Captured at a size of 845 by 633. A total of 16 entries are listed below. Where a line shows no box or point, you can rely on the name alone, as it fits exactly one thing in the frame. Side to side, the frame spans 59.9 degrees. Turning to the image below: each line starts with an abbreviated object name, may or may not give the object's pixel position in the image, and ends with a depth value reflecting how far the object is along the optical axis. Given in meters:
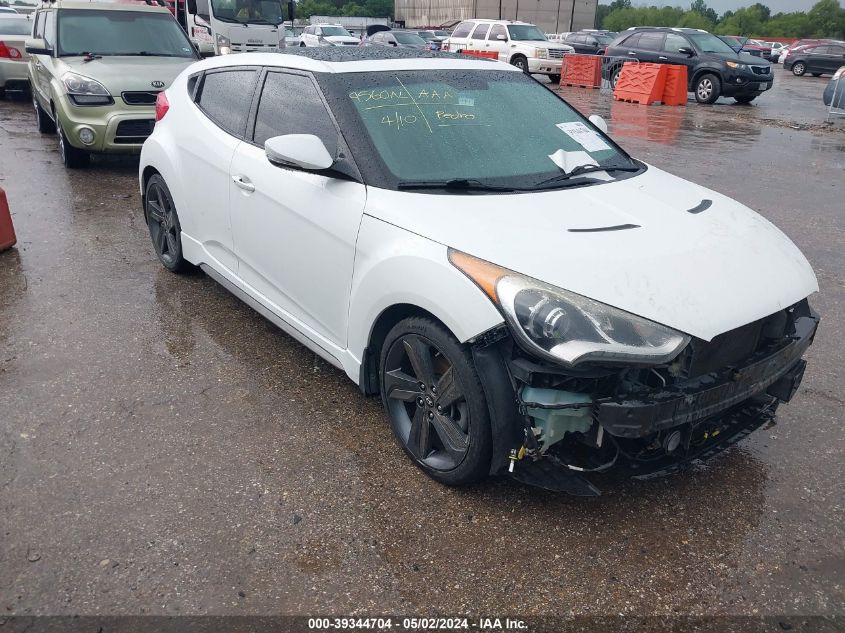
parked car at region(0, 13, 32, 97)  14.03
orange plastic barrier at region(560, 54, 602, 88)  22.03
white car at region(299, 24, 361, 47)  31.69
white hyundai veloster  2.59
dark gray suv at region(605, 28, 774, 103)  18.42
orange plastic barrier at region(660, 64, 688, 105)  18.11
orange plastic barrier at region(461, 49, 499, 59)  23.23
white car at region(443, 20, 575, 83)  22.59
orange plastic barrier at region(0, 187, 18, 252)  5.76
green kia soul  8.20
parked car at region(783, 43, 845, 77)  30.72
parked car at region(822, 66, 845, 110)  15.65
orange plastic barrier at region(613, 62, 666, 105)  18.11
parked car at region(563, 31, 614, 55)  29.88
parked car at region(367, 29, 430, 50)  27.97
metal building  73.12
